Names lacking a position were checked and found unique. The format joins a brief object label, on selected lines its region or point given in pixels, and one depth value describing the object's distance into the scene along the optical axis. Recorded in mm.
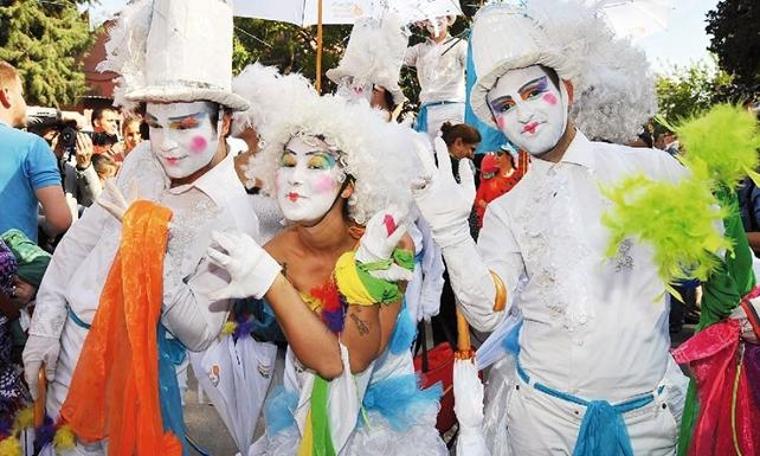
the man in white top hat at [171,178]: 2773
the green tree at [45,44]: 25094
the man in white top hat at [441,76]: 6349
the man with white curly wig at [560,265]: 2332
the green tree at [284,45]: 21656
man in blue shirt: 3574
